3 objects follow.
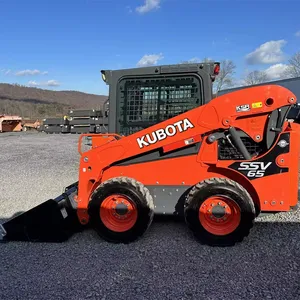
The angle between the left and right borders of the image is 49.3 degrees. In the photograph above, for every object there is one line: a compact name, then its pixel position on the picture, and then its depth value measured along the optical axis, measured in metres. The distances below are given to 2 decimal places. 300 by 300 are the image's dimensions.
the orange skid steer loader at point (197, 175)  3.66
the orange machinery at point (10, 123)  26.09
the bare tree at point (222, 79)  51.06
